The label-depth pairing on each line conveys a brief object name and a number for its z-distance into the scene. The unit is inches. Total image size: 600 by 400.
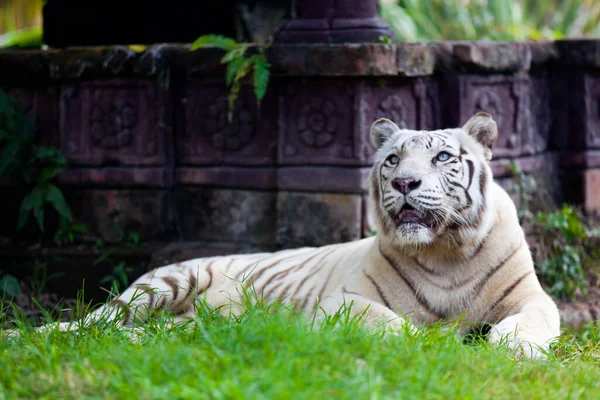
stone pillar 503.8
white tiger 350.6
